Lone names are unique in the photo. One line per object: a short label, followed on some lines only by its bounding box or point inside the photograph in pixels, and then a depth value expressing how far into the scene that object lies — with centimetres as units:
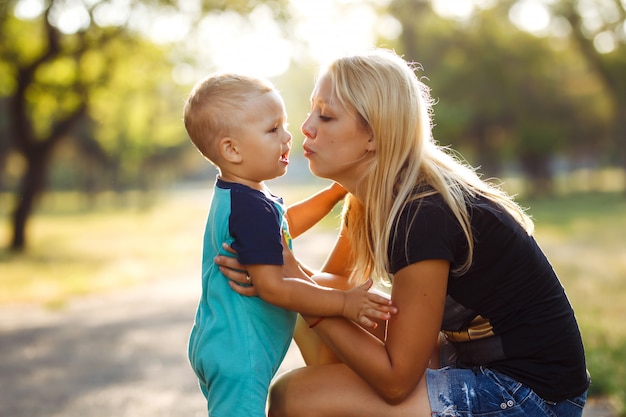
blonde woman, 243
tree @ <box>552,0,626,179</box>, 3036
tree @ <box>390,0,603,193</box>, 3472
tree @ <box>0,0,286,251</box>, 1642
